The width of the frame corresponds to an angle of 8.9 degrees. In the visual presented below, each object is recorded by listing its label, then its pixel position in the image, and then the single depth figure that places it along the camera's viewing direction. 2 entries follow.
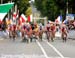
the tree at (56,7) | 78.31
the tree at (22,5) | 84.49
